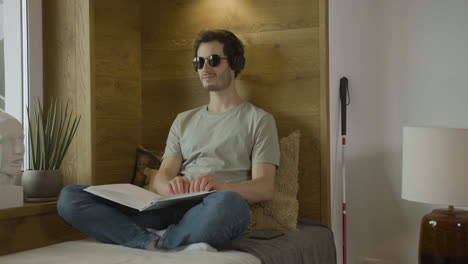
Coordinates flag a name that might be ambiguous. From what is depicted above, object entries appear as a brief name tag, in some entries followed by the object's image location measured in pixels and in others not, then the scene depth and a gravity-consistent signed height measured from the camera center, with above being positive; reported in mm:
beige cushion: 2494 -345
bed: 1887 -453
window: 2564 +317
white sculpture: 2170 -86
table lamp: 2295 -255
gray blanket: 2076 -489
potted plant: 2404 -128
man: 2039 -217
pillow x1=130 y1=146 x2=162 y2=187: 2976 -207
